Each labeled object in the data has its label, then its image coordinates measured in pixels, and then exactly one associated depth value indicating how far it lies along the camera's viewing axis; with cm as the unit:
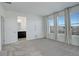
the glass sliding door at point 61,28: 383
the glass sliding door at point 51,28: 455
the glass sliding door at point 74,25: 316
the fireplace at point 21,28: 526
